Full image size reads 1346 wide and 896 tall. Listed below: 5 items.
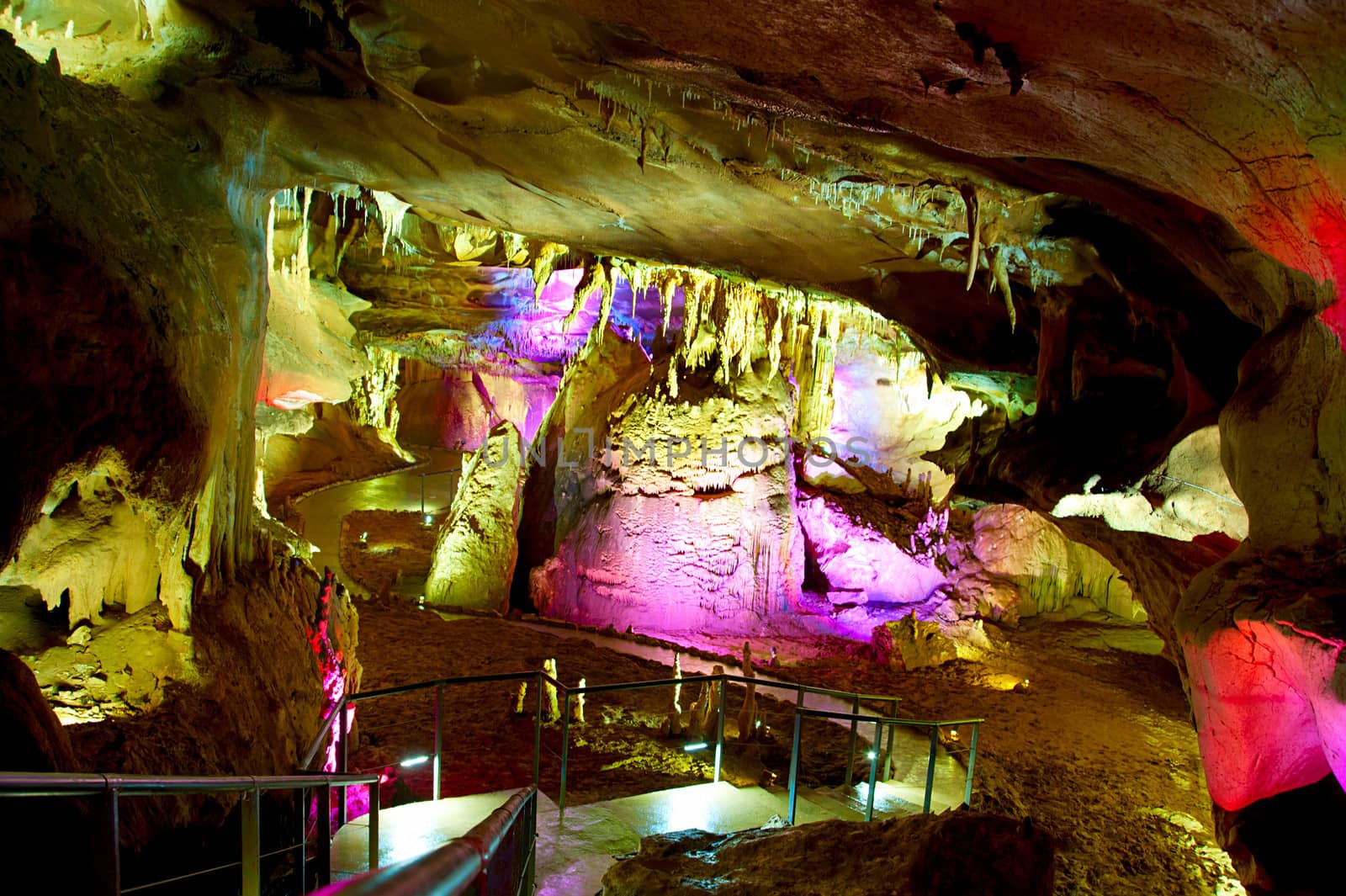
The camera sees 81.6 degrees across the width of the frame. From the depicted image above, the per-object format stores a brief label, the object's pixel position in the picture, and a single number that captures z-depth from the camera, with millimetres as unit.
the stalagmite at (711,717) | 8148
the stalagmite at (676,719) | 8602
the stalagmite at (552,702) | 8523
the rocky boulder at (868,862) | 3137
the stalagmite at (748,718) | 8039
